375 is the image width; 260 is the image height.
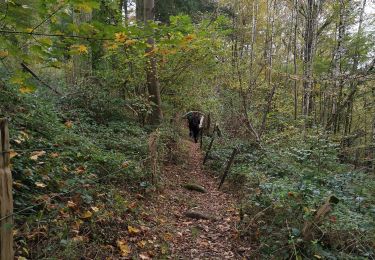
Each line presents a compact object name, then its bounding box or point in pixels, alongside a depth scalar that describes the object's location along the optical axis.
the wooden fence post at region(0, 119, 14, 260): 2.21
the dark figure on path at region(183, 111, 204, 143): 15.42
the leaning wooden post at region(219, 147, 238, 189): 9.40
